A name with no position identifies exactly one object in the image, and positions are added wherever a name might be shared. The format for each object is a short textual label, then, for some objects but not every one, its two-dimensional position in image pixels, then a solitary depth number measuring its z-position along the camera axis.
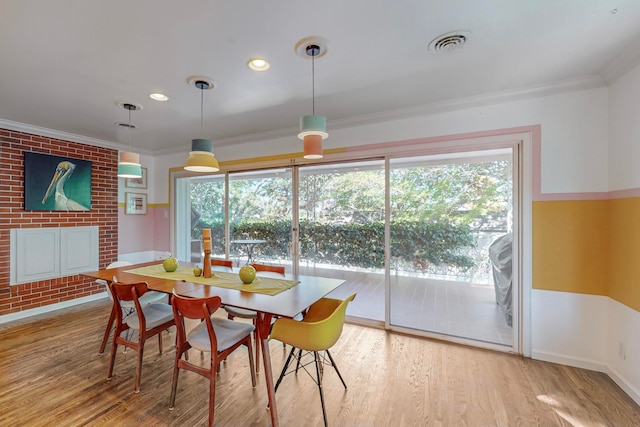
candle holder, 2.47
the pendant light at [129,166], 2.76
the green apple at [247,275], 2.28
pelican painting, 3.63
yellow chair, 1.77
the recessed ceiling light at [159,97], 2.62
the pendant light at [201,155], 2.40
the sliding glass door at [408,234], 2.83
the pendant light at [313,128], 1.89
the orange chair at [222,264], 3.03
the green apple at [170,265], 2.72
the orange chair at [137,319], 2.07
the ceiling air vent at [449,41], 1.75
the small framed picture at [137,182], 4.71
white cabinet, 3.54
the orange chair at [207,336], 1.73
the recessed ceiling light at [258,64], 2.04
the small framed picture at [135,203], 4.72
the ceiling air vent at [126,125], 3.51
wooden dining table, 1.73
